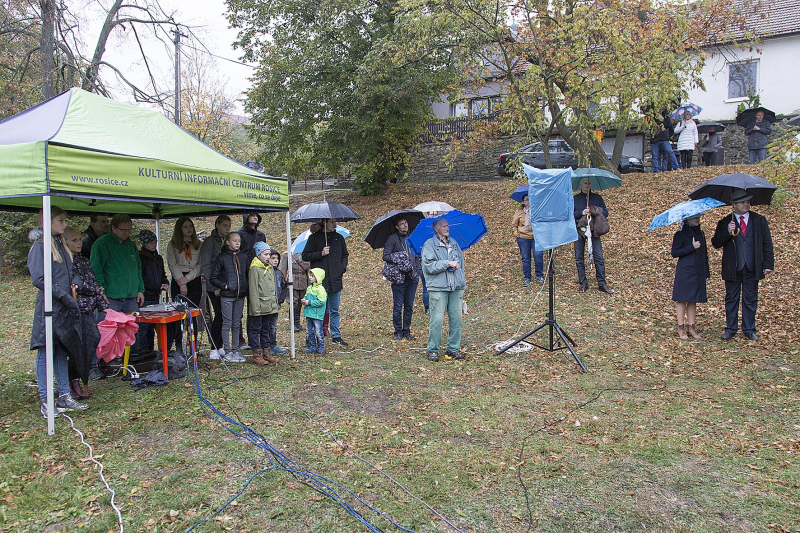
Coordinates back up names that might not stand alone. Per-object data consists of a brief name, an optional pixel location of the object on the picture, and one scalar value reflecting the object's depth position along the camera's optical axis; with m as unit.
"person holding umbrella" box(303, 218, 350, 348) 7.98
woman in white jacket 16.73
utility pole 13.58
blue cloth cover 6.79
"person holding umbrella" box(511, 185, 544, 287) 10.59
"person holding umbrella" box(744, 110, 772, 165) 15.99
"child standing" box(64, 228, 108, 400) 5.36
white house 20.84
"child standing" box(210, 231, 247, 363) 6.69
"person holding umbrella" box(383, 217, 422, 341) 8.19
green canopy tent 4.49
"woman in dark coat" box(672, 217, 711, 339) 7.72
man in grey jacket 7.05
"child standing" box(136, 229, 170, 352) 6.77
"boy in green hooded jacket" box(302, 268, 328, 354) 7.50
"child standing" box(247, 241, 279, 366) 6.80
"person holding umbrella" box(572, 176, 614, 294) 9.77
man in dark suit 7.39
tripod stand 7.06
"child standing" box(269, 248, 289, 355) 7.24
